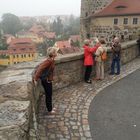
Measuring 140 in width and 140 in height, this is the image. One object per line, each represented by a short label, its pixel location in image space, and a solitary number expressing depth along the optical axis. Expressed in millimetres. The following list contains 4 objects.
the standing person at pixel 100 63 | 4982
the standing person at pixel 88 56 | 4787
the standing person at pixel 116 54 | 5487
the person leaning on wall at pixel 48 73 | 3269
